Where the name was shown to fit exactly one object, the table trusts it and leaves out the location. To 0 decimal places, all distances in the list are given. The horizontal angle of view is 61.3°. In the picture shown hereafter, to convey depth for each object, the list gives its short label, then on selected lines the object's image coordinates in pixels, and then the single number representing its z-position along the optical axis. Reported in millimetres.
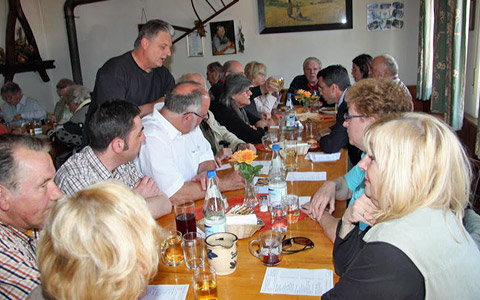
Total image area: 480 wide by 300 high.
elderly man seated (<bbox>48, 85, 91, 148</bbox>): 4312
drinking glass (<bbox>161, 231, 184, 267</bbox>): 1598
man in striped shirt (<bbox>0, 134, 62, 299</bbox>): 1314
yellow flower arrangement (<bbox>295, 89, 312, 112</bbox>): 5106
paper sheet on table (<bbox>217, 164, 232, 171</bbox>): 2928
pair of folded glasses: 1598
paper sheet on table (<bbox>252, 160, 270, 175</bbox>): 2687
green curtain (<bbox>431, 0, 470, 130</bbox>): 3754
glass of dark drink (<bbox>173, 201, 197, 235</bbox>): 1761
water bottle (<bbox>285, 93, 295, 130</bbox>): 4078
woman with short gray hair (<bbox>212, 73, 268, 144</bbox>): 4012
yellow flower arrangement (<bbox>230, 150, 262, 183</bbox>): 2000
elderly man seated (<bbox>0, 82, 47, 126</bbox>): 6332
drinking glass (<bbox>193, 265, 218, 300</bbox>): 1316
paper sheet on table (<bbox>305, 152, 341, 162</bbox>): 2953
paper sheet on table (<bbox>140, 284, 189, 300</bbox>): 1361
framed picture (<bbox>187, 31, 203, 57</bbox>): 7543
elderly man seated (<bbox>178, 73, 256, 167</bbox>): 3717
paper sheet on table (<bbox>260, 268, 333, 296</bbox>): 1331
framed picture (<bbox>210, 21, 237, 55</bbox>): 7332
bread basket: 1739
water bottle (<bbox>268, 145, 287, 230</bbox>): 1916
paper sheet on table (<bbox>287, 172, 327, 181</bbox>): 2516
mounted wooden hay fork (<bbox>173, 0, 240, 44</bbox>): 7191
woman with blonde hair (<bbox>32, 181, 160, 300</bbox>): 859
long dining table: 1358
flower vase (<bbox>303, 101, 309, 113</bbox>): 5234
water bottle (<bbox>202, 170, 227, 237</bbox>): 1791
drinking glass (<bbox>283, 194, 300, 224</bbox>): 1898
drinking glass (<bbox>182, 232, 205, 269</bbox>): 1526
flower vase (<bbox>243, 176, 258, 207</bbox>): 2107
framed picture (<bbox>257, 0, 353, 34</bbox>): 6793
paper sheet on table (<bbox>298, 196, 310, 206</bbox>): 2084
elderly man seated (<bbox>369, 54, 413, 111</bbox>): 4695
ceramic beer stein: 1440
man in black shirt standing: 3111
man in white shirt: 2346
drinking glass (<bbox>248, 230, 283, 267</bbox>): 1509
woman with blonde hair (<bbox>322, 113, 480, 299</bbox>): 1040
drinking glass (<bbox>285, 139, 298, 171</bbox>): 2787
